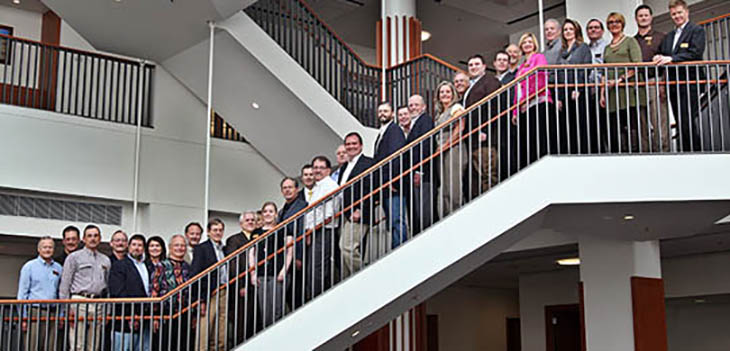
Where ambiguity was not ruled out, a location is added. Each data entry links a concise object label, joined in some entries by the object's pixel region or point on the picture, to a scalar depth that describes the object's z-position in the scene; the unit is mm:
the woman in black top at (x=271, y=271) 6879
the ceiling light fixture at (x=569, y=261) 13141
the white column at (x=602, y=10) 9648
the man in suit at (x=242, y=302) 6941
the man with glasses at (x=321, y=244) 6844
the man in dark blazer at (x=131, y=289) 6988
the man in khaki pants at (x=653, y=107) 6957
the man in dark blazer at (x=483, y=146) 6859
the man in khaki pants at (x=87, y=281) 7031
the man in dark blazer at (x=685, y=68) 7027
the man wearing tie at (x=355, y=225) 6863
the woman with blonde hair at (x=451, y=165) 6875
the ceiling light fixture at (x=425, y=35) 15328
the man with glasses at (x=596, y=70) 6992
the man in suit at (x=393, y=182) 6844
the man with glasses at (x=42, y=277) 7652
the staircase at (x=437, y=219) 6762
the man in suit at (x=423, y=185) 6840
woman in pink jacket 6879
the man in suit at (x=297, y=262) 6875
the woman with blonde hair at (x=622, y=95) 6957
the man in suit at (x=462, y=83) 7602
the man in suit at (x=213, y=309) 6914
